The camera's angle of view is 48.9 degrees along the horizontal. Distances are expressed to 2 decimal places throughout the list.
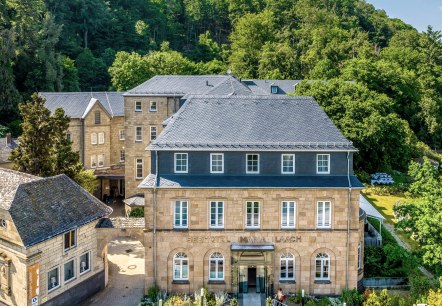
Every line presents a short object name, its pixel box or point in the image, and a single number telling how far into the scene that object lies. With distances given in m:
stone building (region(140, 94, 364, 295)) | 31.94
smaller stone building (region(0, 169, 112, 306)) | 28.70
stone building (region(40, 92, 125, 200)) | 57.88
